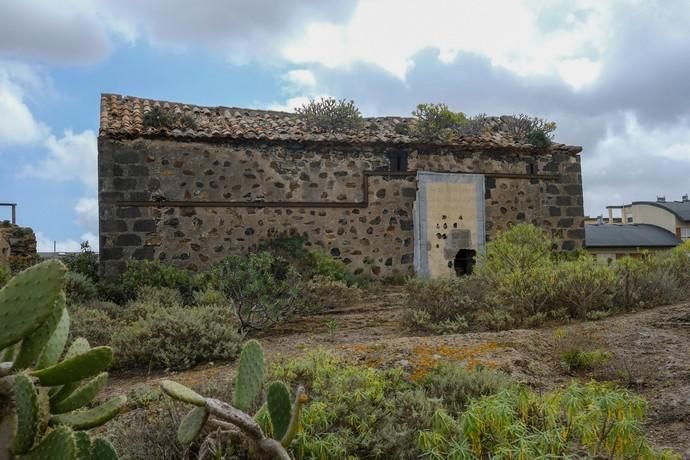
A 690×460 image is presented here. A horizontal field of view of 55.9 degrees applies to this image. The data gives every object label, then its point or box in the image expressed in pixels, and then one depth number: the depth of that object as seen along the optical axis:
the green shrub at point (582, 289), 7.98
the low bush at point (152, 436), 3.77
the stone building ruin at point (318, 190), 13.27
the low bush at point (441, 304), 7.55
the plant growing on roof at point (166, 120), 14.12
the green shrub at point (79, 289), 10.76
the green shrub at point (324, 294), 9.80
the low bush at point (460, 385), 4.37
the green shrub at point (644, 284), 8.34
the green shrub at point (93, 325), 7.51
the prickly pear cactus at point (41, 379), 2.49
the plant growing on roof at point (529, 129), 15.95
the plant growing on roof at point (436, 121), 15.49
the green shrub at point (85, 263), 13.31
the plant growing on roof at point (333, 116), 15.77
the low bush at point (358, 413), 3.71
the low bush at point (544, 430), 3.48
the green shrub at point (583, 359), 5.56
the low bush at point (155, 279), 11.84
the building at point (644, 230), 29.47
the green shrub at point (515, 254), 9.50
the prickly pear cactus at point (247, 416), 2.95
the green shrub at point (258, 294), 8.58
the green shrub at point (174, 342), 6.55
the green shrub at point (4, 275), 10.94
